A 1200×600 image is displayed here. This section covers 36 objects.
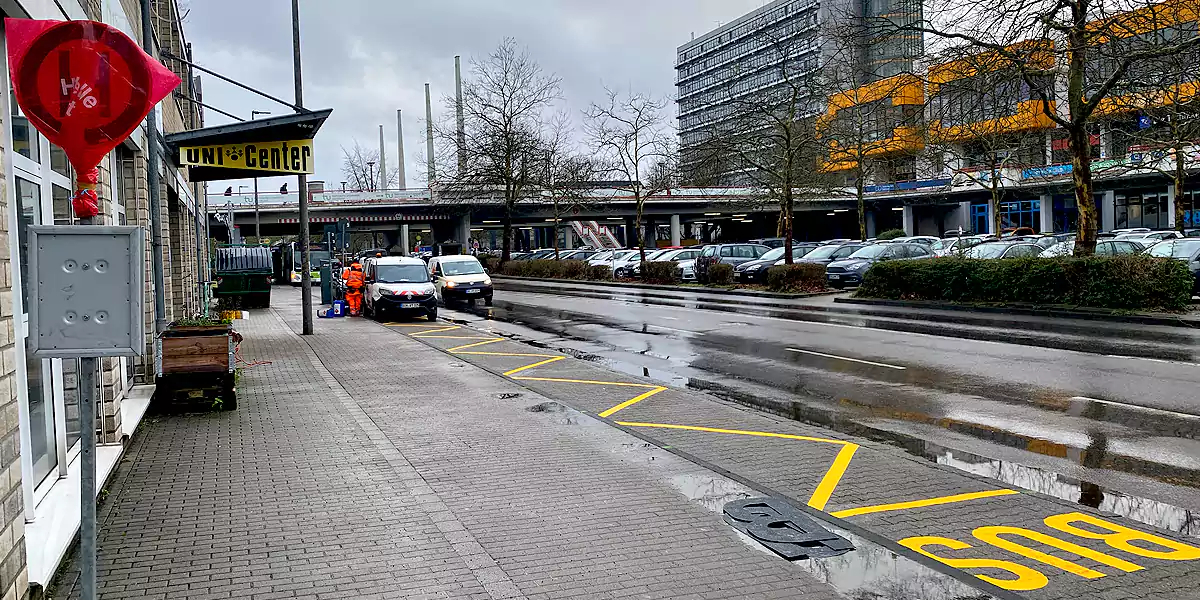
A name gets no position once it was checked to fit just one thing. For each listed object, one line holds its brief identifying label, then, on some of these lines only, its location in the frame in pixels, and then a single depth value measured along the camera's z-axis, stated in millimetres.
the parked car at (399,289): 24922
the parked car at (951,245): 33962
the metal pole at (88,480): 3604
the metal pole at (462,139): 53875
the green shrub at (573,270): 46531
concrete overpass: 68125
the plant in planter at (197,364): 10398
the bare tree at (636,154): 44562
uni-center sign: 13992
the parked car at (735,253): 39656
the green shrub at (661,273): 38500
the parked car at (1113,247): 23912
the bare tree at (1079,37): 18156
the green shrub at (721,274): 34750
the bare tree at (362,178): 106250
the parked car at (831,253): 34953
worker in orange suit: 27812
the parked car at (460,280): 30469
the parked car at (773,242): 49900
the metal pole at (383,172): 101475
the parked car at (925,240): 35662
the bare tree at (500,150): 53438
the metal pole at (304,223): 20125
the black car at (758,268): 35031
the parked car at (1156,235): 29391
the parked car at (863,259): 30938
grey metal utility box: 3555
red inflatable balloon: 4172
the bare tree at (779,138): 32125
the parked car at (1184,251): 21828
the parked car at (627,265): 43594
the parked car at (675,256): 42688
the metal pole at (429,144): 64188
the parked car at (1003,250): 28734
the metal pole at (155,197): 11680
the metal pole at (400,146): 100119
